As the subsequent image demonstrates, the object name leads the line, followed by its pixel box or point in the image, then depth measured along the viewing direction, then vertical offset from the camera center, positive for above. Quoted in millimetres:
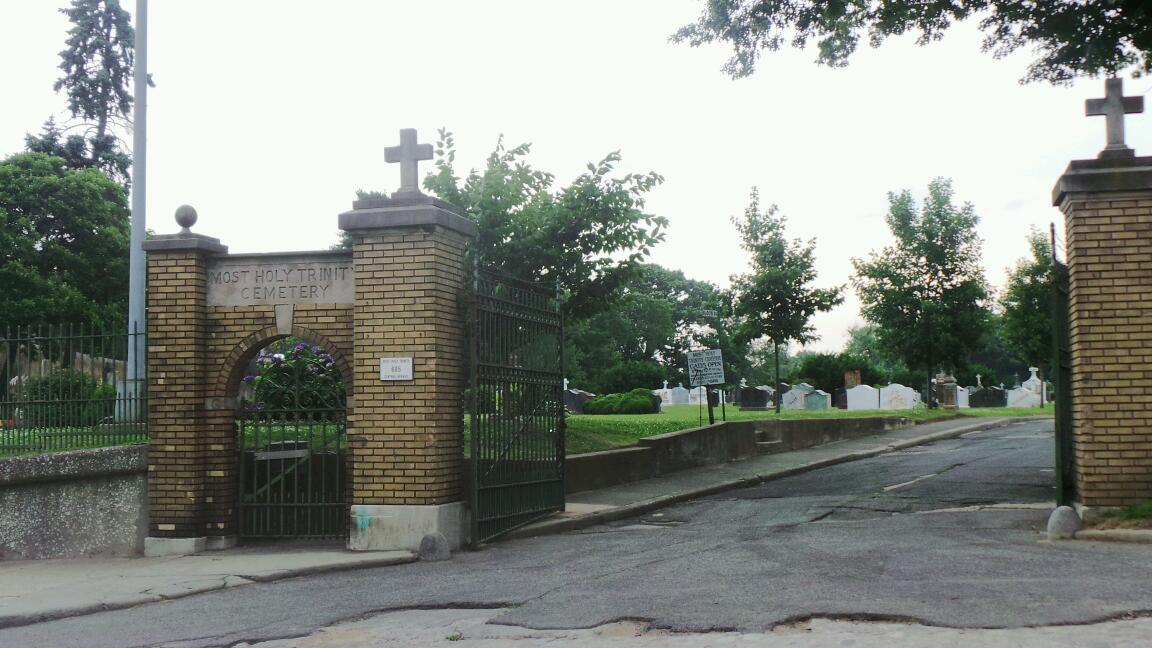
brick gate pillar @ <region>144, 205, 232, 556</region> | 10516 -86
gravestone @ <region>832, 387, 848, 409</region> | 44281 -853
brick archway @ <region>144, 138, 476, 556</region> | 10000 +373
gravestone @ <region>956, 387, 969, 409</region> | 49406 -1019
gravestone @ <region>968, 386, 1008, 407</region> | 50719 -1018
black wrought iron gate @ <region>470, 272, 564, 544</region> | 10391 -265
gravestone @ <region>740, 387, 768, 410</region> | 45125 -820
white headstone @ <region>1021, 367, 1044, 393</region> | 52431 -329
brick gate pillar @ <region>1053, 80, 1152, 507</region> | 9188 +515
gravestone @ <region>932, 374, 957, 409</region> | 40406 -490
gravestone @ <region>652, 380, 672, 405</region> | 55269 -815
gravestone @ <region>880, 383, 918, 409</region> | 42788 -805
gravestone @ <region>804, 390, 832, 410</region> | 40375 -844
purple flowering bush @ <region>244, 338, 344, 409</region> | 11298 +85
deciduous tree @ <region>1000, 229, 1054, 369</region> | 42844 +3071
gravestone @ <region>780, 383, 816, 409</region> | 43681 -729
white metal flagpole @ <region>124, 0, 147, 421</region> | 11449 +2633
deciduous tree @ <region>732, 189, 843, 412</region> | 29500 +2673
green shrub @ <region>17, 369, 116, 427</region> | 10867 -113
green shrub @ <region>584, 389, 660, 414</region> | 35000 -764
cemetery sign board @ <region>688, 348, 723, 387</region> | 20953 +319
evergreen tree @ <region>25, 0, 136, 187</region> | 43531 +14477
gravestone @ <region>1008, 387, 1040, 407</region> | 50969 -1064
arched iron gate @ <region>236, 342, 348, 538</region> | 10570 -877
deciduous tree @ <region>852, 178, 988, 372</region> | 35625 +3598
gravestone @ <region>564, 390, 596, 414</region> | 39281 -678
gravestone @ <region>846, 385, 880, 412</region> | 43438 -795
